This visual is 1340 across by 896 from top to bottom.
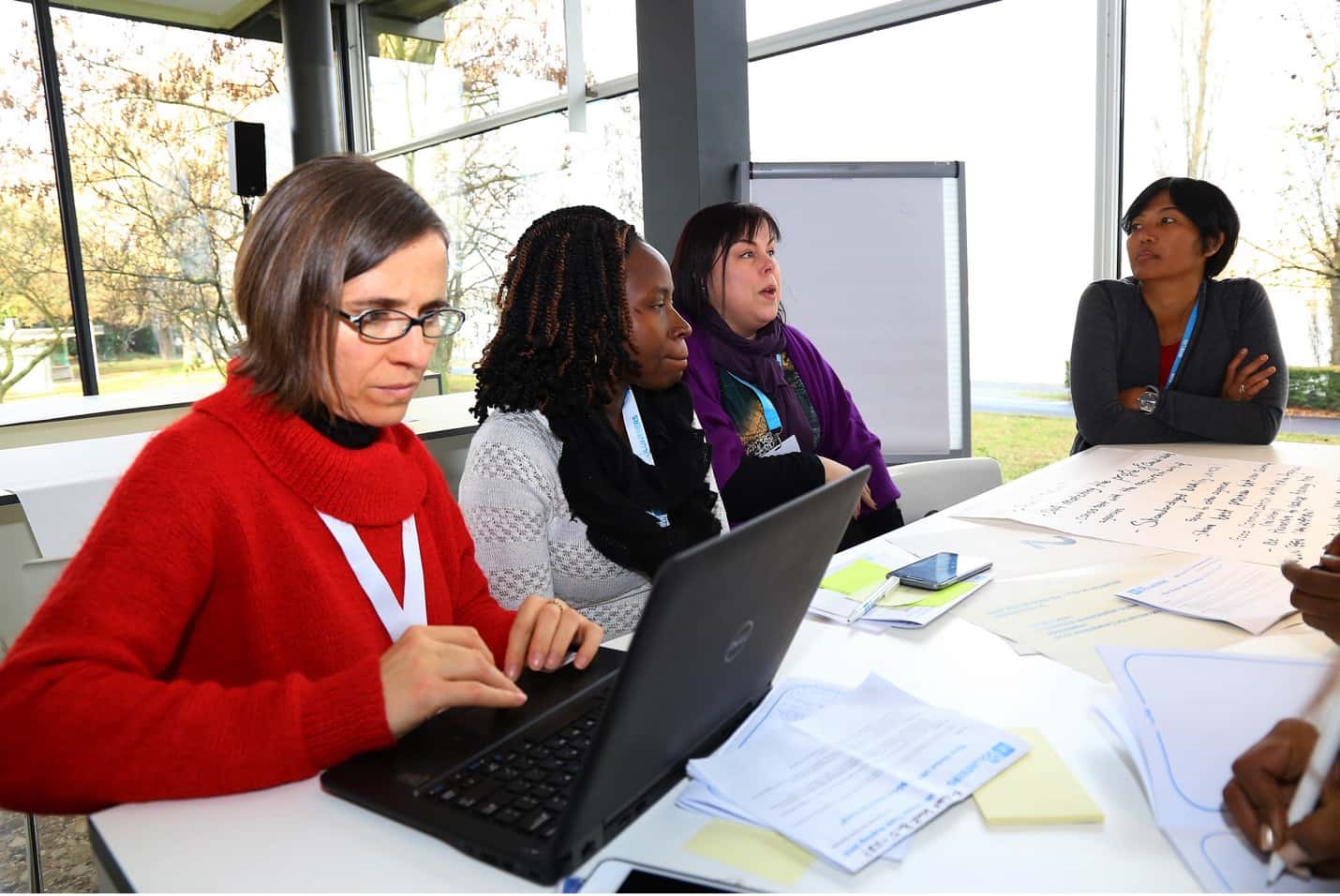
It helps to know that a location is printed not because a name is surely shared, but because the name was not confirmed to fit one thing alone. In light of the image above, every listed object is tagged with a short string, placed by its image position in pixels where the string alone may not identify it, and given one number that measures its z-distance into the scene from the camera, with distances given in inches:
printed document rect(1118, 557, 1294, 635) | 49.4
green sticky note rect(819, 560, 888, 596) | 55.0
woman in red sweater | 32.5
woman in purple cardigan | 98.5
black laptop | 26.3
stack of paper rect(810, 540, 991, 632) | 50.4
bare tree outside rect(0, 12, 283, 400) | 225.8
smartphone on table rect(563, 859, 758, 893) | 27.6
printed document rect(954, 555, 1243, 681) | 46.6
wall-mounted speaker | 229.9
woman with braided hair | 60.2
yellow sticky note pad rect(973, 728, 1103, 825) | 30.7
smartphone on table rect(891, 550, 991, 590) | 55.0
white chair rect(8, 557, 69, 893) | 67.8
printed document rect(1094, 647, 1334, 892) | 28.4
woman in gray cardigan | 103.0
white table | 27.9
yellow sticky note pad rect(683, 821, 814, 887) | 28.2
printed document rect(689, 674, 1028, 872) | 29.6
